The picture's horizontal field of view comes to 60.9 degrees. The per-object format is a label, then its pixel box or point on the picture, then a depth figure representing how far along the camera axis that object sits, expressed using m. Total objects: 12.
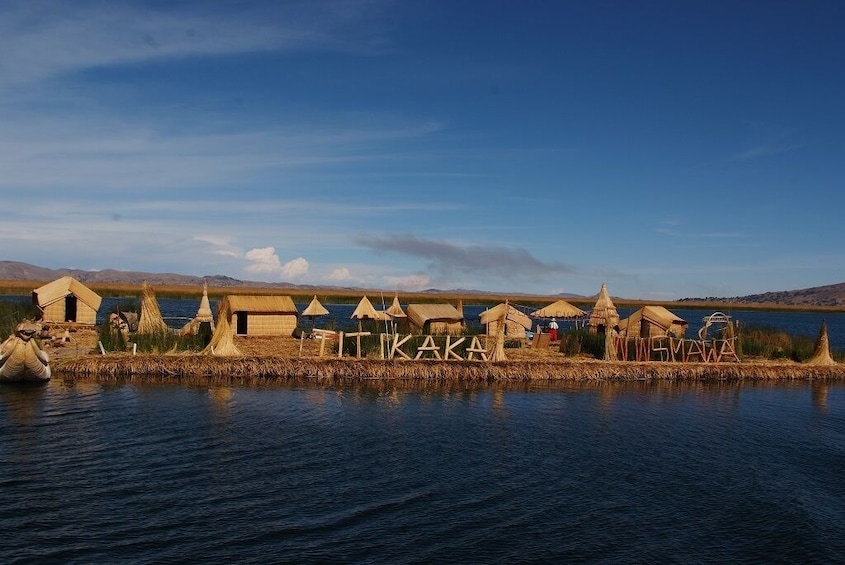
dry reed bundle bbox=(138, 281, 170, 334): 36.51
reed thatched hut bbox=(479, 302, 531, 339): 43.47
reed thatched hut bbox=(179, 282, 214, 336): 37.41
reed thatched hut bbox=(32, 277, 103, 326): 40.53
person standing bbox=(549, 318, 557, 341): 44.53
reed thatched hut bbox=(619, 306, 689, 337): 44.19
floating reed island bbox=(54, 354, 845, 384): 29.25
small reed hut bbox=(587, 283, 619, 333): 43.34
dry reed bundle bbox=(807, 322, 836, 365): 37.57
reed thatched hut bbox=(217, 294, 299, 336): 39.62
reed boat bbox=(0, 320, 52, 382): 25.94
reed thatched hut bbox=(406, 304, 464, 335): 42.16
